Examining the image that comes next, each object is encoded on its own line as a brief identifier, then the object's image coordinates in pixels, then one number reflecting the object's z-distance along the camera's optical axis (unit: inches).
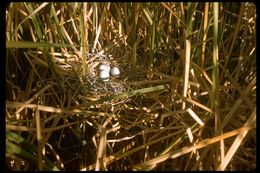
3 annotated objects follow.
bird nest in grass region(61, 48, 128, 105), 32.9
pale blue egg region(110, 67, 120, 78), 33.4
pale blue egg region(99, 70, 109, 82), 33.1
